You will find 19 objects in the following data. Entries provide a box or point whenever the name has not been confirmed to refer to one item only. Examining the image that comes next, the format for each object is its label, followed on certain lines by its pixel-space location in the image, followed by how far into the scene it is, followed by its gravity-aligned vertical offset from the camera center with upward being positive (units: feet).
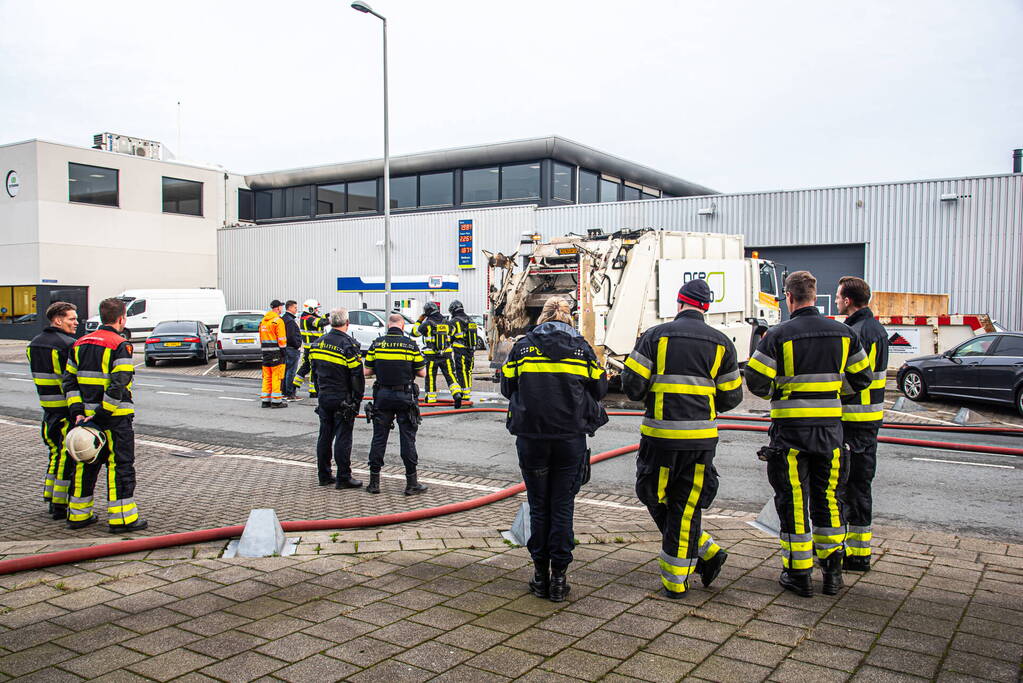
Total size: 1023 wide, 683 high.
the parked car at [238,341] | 73.82 -3.23
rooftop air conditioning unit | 131.95 +25.35
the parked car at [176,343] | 79.87 -3.68
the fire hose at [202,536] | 17.24 -5.34
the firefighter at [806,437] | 16.12 -2.55
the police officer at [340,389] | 26.58 -2.69
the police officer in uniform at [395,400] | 25.77 -2.94
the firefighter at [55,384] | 21.84 -2.08
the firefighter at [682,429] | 15.76 -2.33
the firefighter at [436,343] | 47.19 -2.16
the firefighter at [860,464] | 17.44 -3.30
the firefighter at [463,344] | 47.26 -2.22
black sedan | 44.47 -3.70
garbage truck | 48.62 +1.29
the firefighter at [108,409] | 20.57 -2.58
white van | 104.53 -0.48
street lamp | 76.21 +7.72
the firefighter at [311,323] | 52.80 -1.17
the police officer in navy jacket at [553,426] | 16.22 -2.36
